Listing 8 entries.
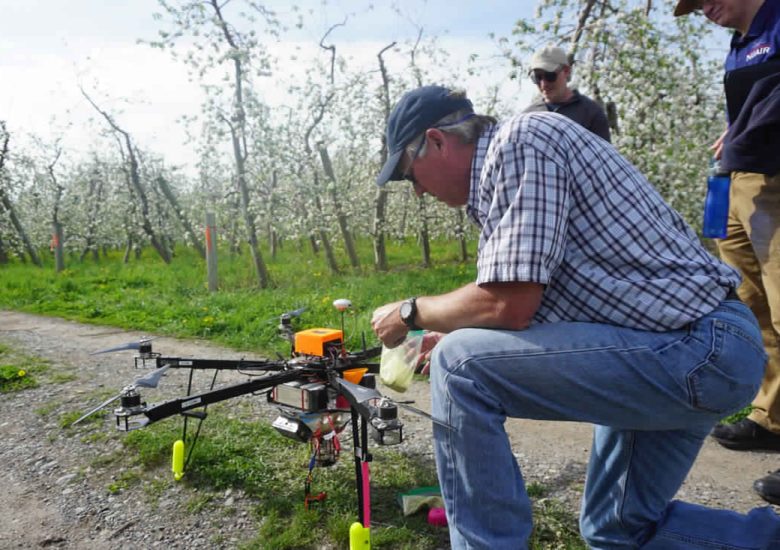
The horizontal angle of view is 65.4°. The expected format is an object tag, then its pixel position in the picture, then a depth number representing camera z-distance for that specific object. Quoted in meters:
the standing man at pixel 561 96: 4.22
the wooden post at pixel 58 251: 17.31
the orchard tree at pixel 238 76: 10.98
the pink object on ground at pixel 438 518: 2.60
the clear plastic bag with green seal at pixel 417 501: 2.69
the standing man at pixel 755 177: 2.92
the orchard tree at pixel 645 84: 6.61
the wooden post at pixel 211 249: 10.63
